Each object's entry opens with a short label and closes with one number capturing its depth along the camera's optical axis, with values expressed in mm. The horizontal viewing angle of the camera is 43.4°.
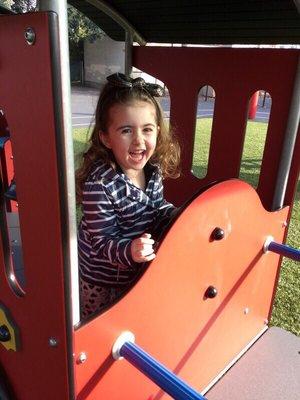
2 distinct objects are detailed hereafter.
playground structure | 618
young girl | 1089
